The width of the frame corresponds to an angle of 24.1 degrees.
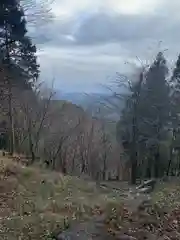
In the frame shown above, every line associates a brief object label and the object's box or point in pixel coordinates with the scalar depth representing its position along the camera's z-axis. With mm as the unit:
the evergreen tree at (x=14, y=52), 20739
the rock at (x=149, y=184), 15492
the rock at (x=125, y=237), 7109
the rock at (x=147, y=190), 13150
